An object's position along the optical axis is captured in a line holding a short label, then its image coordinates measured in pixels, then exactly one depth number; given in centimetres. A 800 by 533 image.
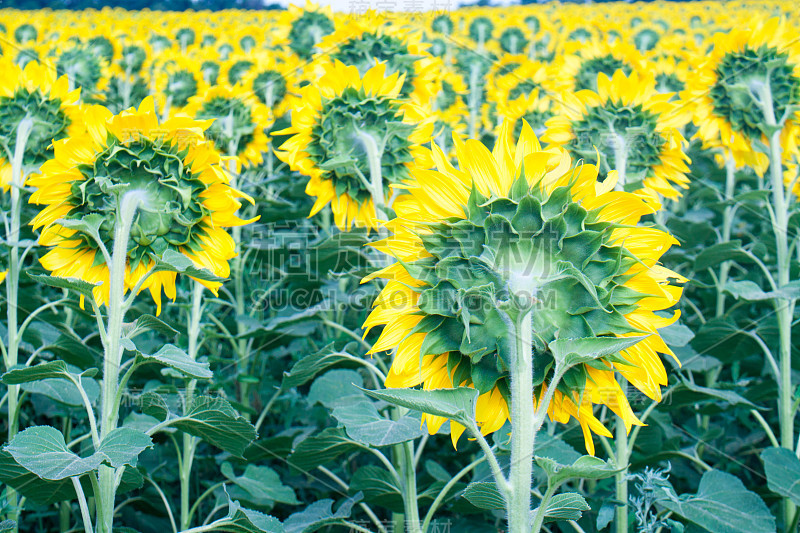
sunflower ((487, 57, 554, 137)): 344
